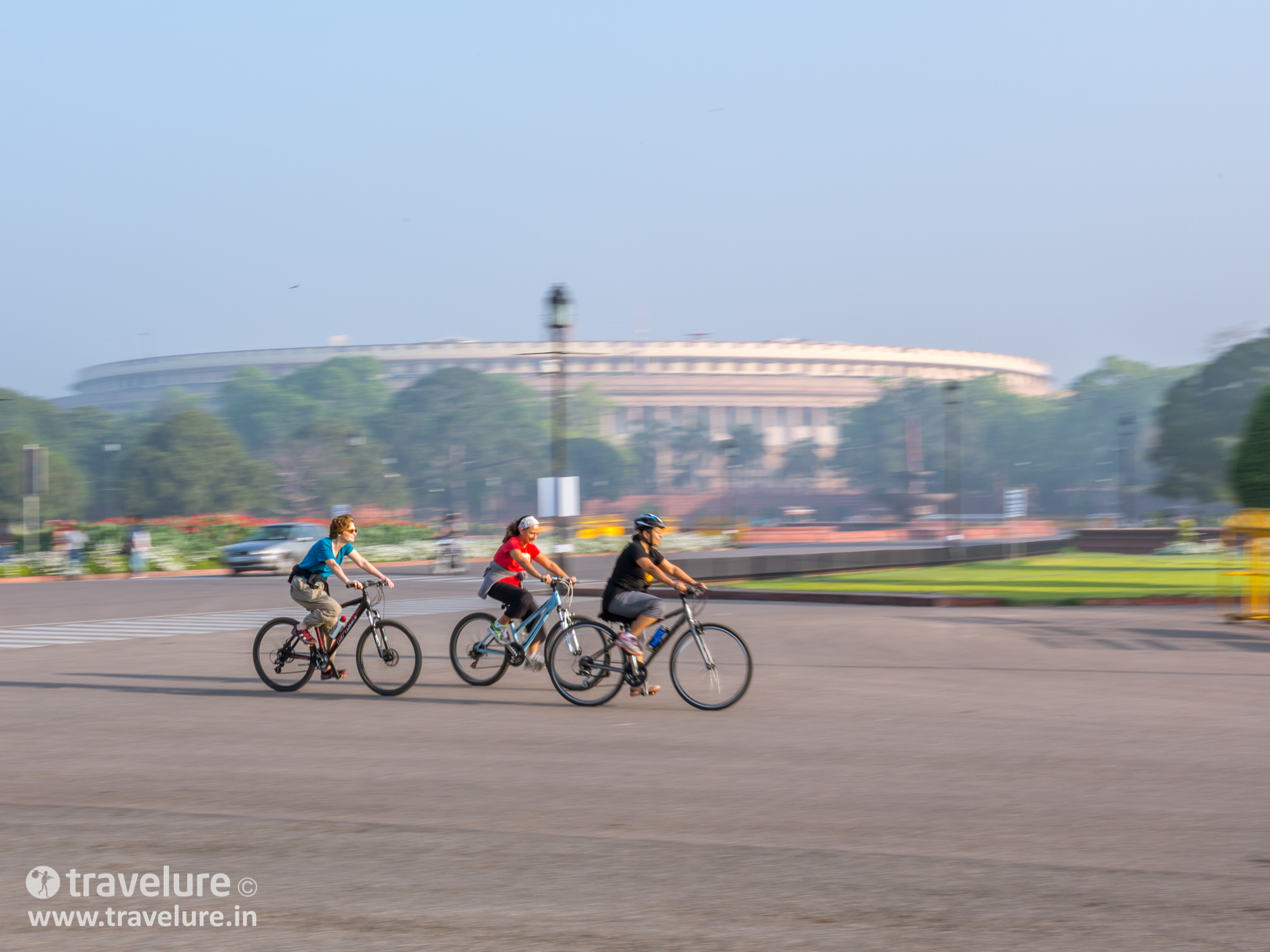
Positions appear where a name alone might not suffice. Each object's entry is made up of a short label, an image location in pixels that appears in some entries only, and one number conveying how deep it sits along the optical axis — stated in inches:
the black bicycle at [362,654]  443.2
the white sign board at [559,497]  1043.9
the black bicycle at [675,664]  405.7
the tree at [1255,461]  1098.1
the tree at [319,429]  3649.1
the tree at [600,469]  4891.7
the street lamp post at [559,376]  1030.4
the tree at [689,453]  5344.5
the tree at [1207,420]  2783.0
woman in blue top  442.3
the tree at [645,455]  5221.5
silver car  1440.7
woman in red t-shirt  446.3
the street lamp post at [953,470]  2031.3
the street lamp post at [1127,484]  3067.9
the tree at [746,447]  5329.7
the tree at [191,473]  3152.1
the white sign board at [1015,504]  1984.5
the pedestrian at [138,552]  1428.4
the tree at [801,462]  5246.1
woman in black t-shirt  412.8
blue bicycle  445.4
